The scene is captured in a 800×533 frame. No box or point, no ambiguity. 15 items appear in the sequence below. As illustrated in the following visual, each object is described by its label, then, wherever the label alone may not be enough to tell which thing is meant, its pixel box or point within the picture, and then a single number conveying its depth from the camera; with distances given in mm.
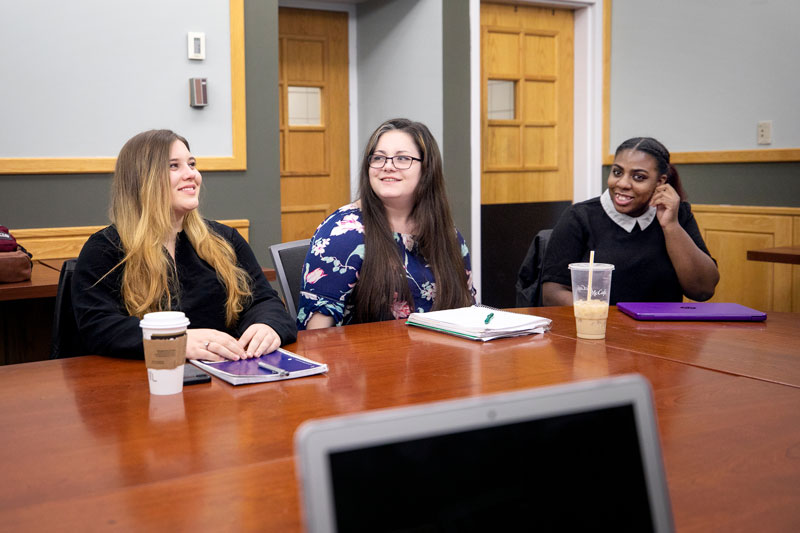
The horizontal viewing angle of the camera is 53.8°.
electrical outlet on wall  4262
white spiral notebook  1738
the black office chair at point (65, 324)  1808
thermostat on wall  3875
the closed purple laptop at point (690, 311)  1957
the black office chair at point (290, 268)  2270
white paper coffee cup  1294
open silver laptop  515
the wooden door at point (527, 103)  4887
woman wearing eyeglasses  2158
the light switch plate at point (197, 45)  3883
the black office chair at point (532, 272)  2736
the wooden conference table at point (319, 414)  876
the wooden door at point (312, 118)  4742
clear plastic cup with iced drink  1729
